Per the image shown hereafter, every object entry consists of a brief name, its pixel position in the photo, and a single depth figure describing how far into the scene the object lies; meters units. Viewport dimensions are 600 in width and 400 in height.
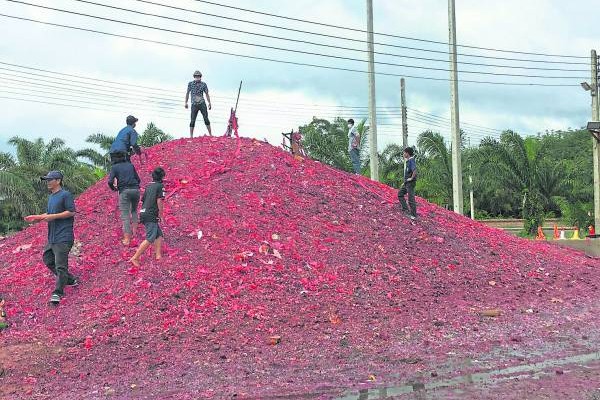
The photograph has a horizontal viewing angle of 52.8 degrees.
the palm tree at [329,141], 28.56
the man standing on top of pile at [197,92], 12.12
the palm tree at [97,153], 28.98
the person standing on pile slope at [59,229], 7.32
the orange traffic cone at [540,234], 19.68
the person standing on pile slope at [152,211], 7.86
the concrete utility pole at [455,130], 16.16
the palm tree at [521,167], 22.56
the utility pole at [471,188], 33.67
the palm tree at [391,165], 30.62
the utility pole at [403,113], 30.02
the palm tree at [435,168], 27.03
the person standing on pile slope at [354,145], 13.73
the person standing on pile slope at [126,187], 8.55
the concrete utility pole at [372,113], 16.17
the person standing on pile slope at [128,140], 9.30
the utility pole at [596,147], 21.08
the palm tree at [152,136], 27.95
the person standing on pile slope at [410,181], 10.52
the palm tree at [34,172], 21.98
